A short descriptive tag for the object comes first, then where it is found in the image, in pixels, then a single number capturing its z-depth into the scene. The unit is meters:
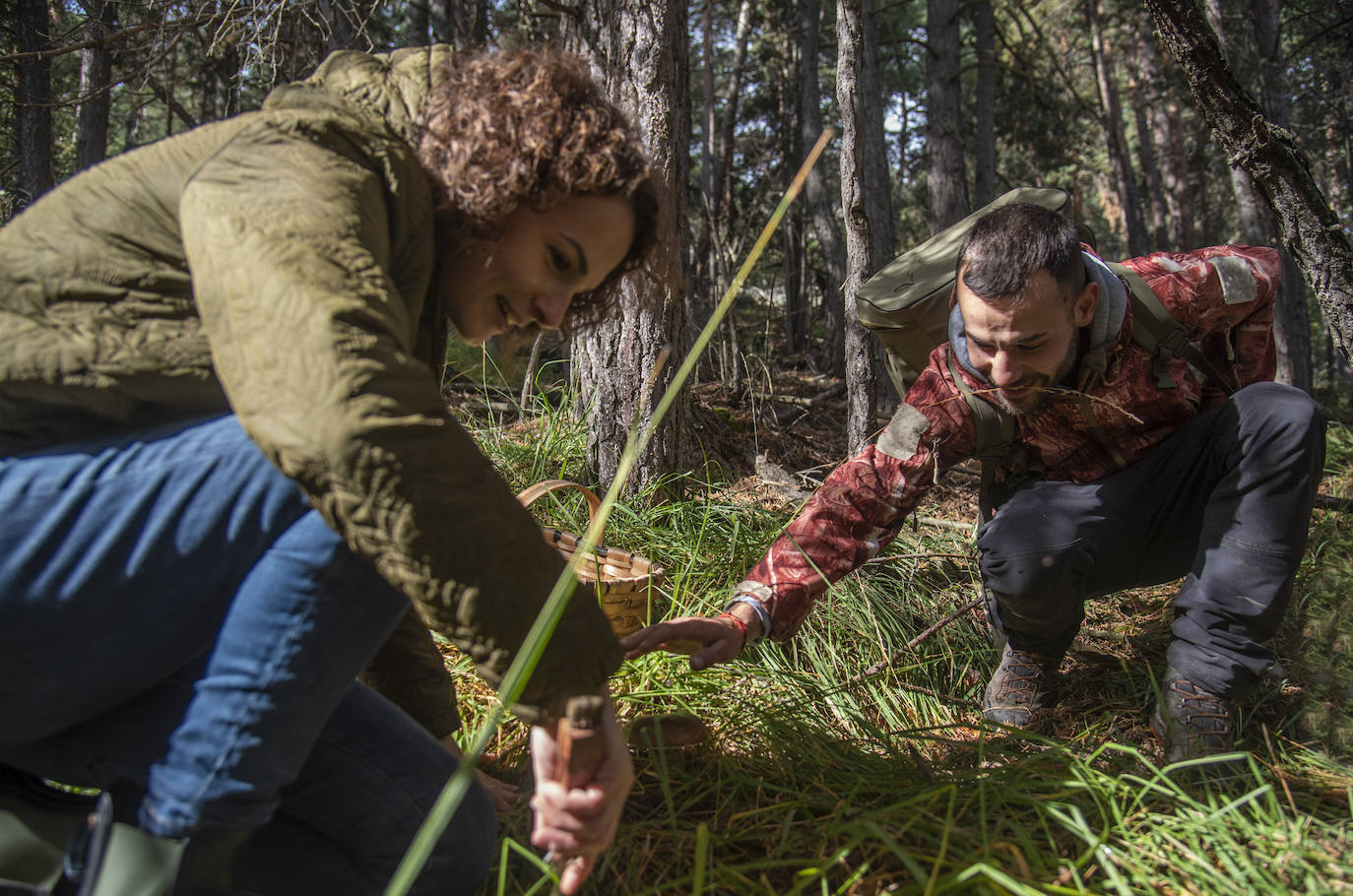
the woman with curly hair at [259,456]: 0.94
